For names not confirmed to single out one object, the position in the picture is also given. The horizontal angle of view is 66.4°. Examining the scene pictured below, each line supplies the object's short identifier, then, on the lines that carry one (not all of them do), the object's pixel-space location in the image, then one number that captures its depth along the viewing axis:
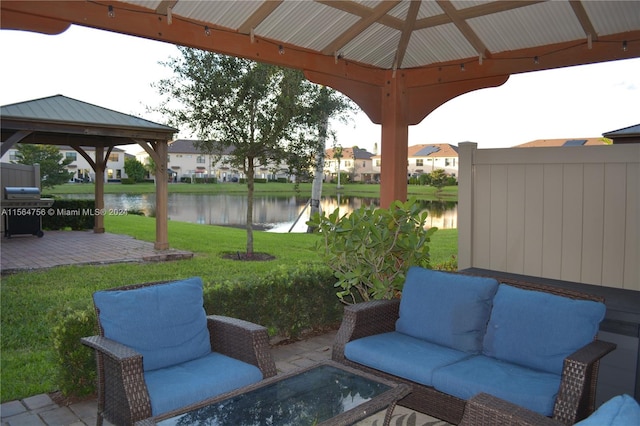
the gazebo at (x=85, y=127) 8.71
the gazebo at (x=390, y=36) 3.23
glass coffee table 2.03
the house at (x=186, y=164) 41.05
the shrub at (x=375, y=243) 3.92
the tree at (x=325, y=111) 10.01
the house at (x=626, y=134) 7.69
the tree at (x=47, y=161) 24.89
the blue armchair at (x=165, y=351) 2.29
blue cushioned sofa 2.32
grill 10.99
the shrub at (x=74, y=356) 3.07
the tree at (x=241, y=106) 9.27
